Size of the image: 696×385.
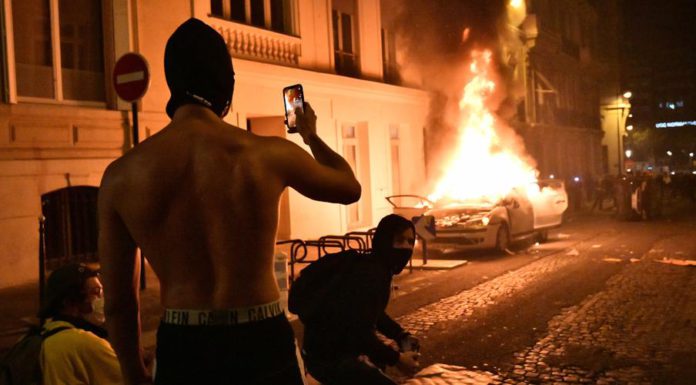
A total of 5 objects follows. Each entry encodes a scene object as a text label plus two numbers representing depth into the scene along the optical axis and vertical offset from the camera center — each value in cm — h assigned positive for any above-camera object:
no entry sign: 941 +168
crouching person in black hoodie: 315 -57
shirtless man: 196 -10
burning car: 1460 -77
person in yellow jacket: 304 -59
